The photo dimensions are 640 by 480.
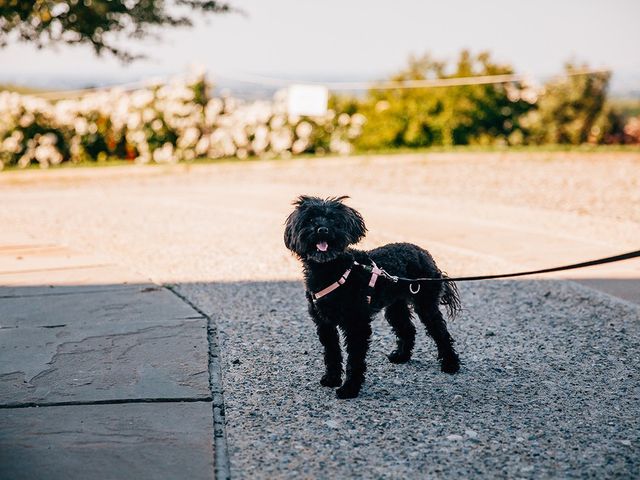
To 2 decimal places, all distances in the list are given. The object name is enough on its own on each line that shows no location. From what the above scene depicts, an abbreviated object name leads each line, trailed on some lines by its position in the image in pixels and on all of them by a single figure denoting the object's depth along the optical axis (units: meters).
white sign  16.00
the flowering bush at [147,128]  15.56
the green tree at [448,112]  18.03
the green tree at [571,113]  20.09
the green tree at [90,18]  12.80
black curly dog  4.20
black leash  3.62
